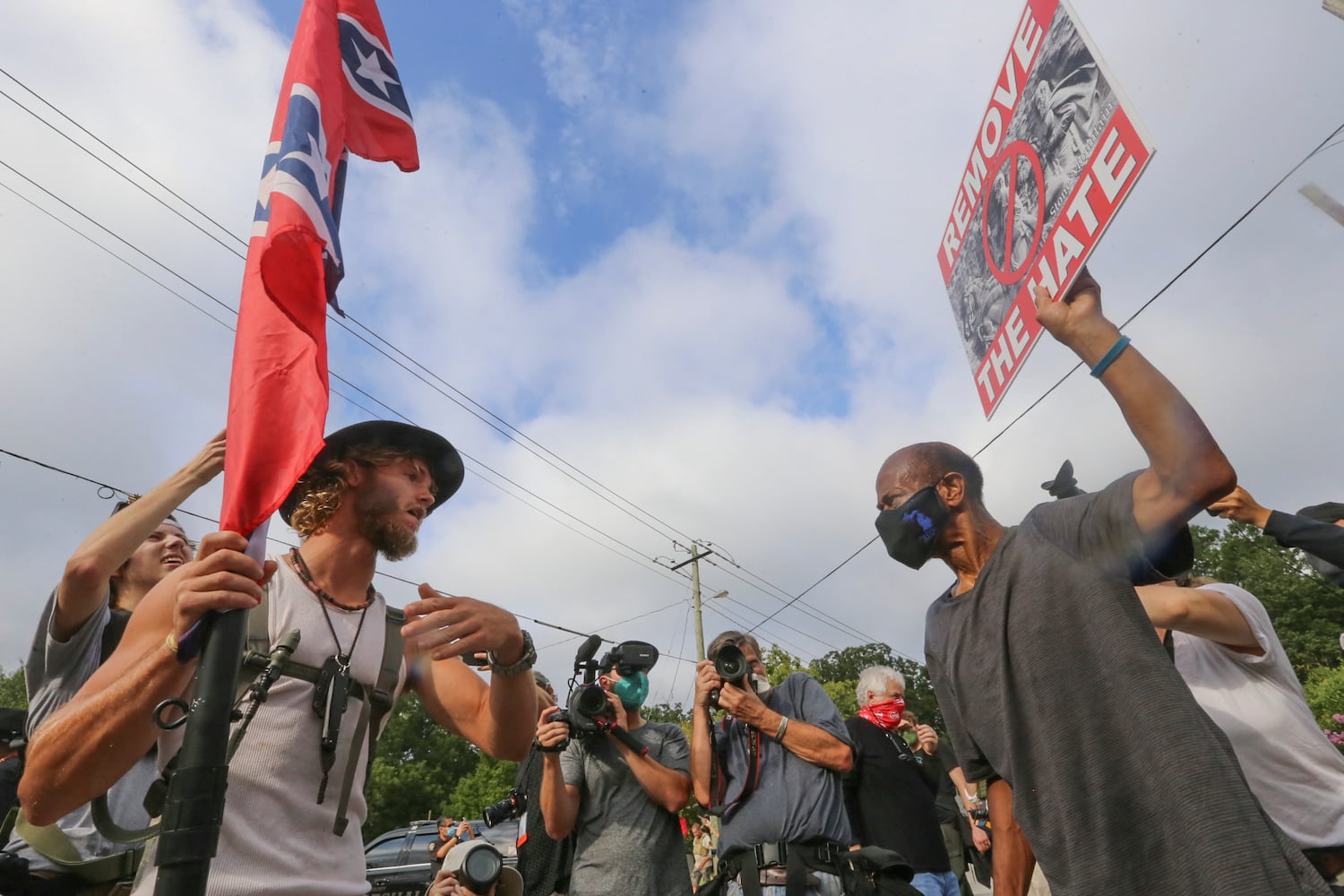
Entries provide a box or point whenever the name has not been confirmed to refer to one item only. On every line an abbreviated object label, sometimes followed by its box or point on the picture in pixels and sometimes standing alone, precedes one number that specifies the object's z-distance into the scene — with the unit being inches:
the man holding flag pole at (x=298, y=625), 56.6
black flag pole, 48.3
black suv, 523.8
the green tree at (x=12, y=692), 2265.0
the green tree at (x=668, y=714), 1660.9
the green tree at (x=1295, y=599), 1775.3
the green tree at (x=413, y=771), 1953.7
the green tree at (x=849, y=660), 2699.3
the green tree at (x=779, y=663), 1179.9
